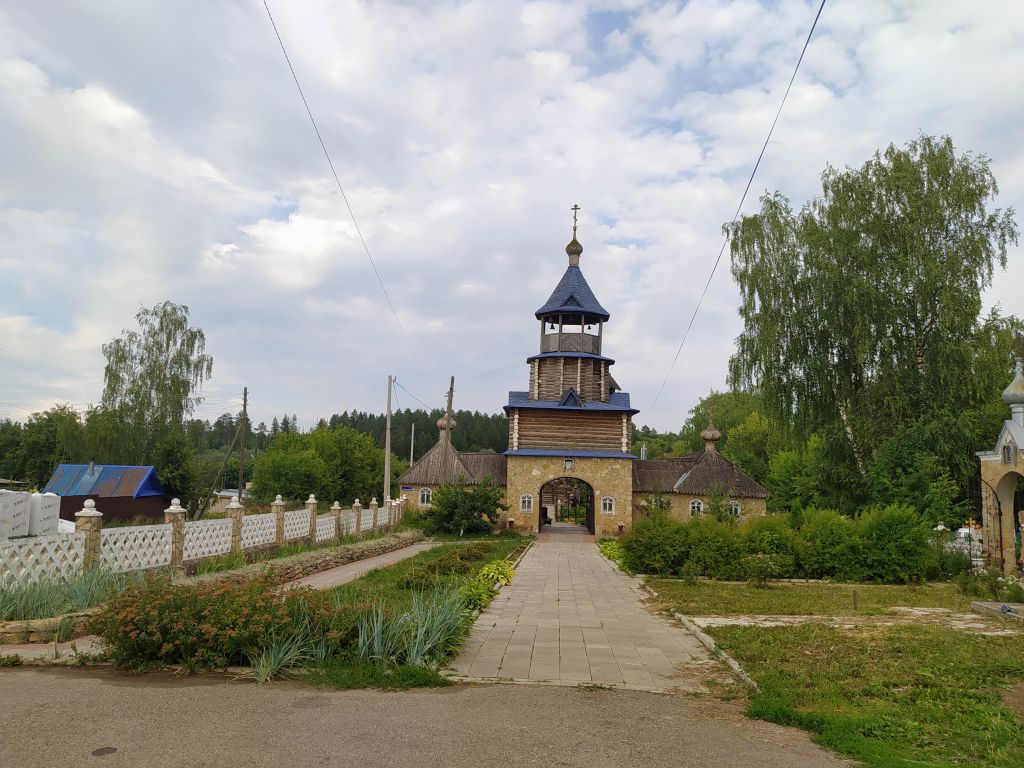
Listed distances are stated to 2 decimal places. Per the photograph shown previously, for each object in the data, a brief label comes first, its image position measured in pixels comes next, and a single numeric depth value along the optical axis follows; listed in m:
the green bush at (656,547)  15.34
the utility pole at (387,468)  28.77
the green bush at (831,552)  15.08
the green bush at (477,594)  9.29
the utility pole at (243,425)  37.28
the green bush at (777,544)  14.97
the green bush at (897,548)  14.95
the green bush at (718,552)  15.05
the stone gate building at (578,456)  31.33
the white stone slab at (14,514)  8.26
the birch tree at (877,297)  21.39
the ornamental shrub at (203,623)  5.73
